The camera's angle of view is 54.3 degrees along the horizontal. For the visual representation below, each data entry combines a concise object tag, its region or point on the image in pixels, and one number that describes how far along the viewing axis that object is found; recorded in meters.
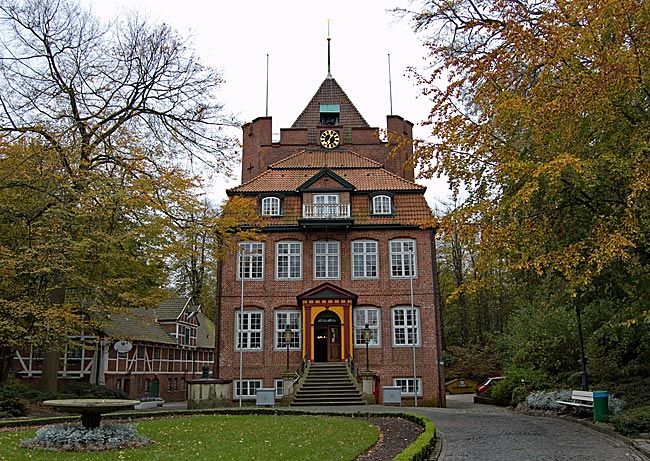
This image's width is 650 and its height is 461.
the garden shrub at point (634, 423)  12.00
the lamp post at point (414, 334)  26.25
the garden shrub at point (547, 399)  17.90
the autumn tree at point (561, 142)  10.68
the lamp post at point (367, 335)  25.36
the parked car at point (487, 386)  30.00
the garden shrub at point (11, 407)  17.15
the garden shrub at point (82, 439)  10.41
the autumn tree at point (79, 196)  18.52
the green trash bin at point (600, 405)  14.66
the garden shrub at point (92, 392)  23.47
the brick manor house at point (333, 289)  27.00
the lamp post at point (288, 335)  25.35
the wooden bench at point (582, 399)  15.38
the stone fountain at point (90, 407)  11.00
